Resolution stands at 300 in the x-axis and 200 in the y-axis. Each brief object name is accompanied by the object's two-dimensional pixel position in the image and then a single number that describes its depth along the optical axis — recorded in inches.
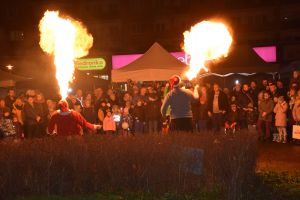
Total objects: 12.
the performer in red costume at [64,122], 409.4
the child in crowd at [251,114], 721.6
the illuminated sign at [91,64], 1234.0
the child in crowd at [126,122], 728.3
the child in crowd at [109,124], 718.5
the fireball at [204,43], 733.3
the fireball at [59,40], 630.5
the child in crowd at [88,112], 728.3
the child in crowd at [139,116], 734.5
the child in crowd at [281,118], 684.7
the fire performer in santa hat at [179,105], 473.7
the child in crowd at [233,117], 711.1
